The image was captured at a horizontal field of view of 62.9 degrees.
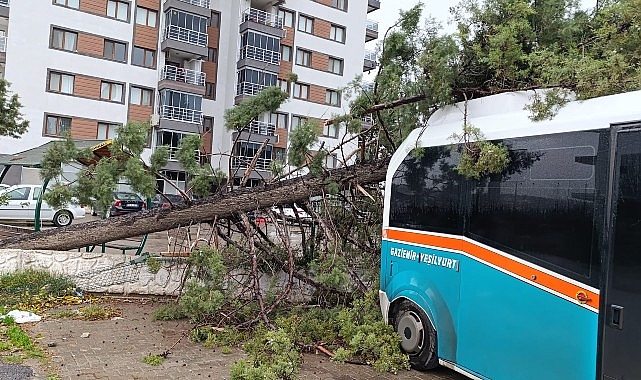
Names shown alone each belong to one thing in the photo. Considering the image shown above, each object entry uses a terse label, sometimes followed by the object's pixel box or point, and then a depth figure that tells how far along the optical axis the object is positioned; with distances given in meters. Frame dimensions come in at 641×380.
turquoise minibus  3.86
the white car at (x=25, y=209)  20.84
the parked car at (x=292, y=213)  9.05
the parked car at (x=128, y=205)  22.05
